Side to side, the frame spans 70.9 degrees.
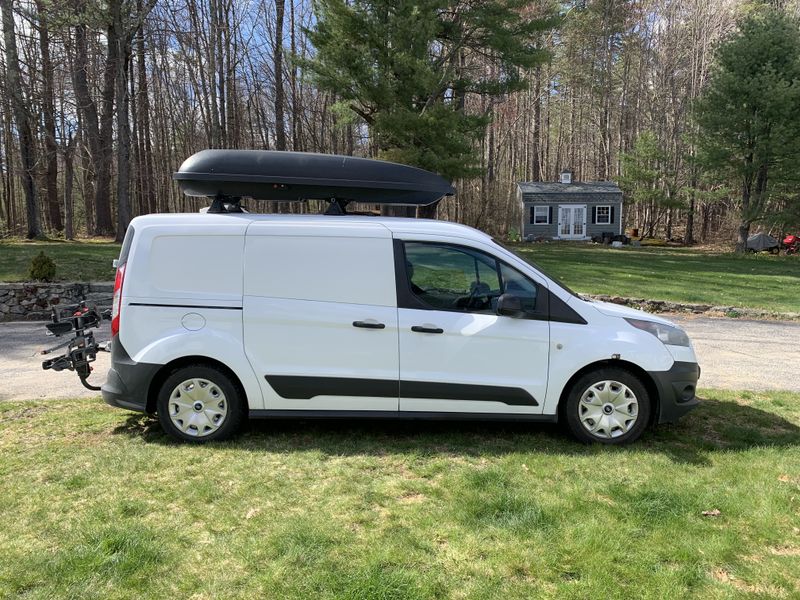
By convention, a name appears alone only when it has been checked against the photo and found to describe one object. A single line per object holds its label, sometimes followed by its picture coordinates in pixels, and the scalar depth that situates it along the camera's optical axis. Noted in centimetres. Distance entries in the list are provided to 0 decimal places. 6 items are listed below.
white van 446
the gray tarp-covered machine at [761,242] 3050
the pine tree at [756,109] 2627
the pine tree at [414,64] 2003
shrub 1222
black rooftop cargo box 471
